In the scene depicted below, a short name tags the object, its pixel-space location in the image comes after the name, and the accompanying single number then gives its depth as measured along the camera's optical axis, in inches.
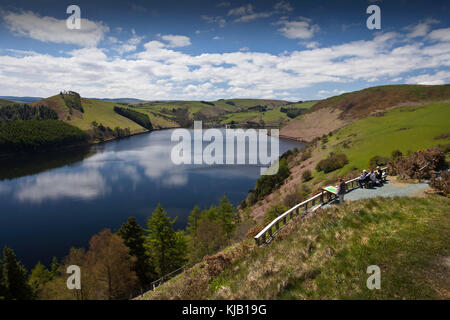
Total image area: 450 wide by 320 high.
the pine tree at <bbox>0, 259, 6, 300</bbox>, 1017.5
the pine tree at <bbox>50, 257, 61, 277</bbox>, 1375.5
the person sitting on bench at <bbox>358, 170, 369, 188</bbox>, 733.3
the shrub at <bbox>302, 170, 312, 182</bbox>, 2289.1
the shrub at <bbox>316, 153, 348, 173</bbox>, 2186.5
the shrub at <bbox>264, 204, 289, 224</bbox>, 1307.2
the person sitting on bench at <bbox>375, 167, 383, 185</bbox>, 750.2
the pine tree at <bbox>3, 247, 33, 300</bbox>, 1029.2
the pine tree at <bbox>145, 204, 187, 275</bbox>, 1374.3
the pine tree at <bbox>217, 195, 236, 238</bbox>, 1778.9
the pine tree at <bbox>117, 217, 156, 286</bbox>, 1310.3
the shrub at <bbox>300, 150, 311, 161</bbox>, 3255.4
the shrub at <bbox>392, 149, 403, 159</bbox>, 1525.6
